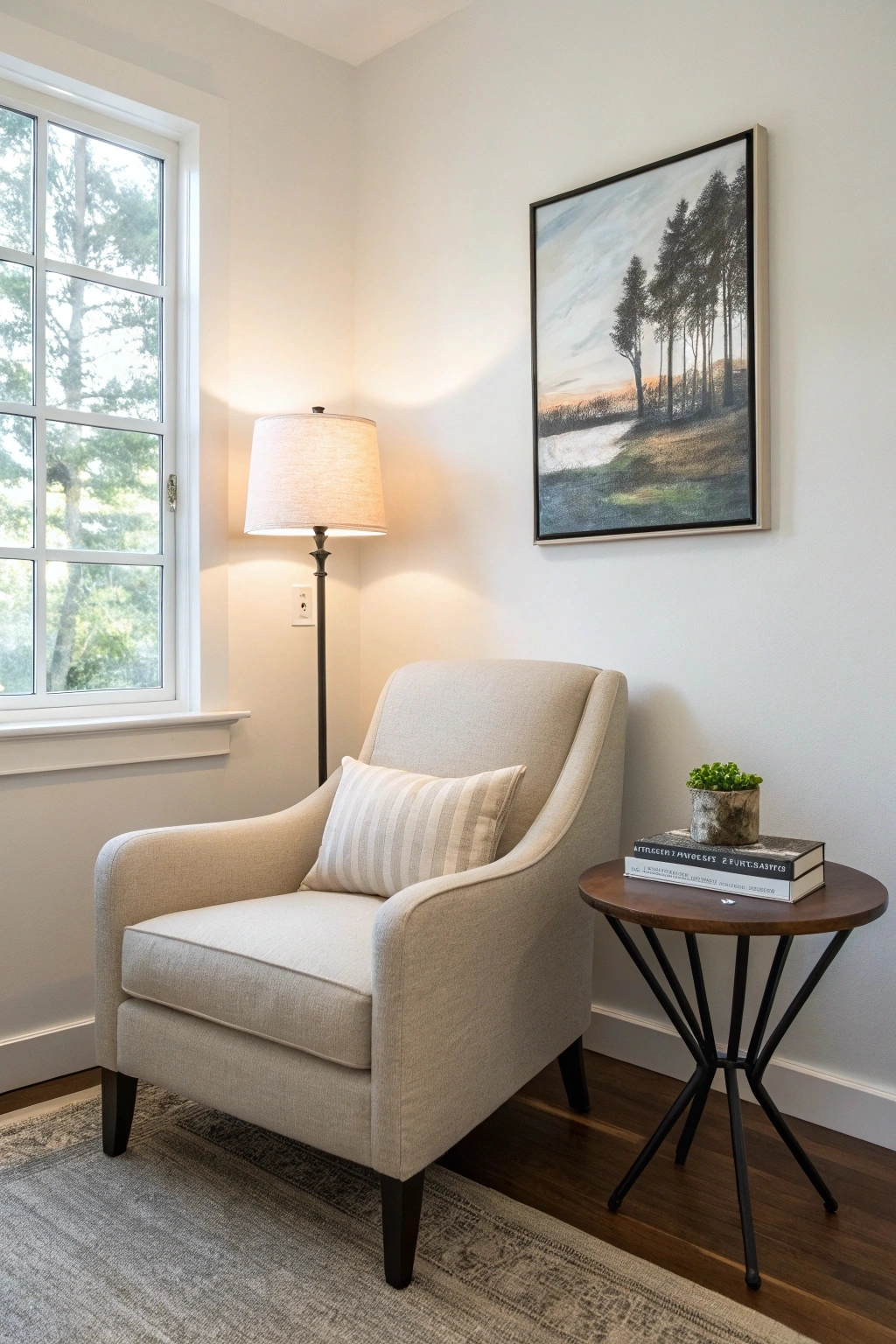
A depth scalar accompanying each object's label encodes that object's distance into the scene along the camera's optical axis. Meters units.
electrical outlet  2.76
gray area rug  1.42
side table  1.48
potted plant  1.70
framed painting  2.04
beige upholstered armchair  1.51
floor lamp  2.34
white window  2.31
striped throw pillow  1.88
